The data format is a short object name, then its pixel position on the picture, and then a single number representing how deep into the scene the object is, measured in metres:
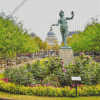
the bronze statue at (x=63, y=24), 14.88
